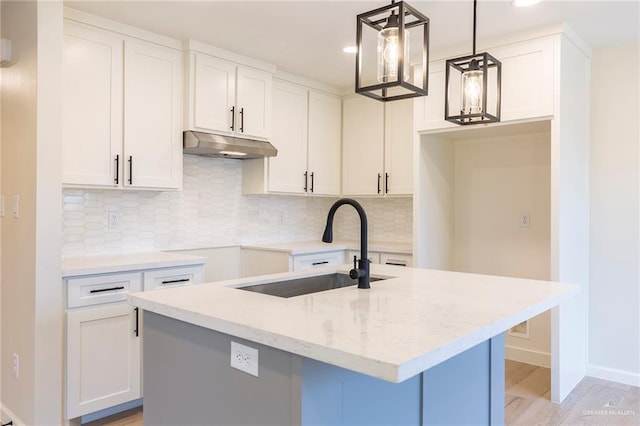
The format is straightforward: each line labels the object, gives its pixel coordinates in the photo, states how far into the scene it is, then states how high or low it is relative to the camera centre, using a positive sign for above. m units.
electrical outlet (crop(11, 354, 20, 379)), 2.61 -0.88
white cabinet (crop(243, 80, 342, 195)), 4.02 +0.58
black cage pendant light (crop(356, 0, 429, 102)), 1.58 +0.56
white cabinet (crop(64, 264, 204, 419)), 2.53 -0.74
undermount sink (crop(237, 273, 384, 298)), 2.04 -0.35
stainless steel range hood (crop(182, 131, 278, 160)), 3.27 +0.47
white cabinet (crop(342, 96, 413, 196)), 4.17 +0.59
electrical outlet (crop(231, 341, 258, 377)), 1.33 -0.43
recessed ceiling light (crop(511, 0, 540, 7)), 2.63 +1.18
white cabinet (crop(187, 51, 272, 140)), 3.34 +0.85
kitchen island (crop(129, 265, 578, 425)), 1.17 -0.38
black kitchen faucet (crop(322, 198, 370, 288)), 1.88 -0.19
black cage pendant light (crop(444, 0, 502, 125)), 2.05 +0.57
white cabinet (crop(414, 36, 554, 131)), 3.02 +0.89
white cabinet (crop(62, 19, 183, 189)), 2.78 +0.63
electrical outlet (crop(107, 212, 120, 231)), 3.21 -0.08
